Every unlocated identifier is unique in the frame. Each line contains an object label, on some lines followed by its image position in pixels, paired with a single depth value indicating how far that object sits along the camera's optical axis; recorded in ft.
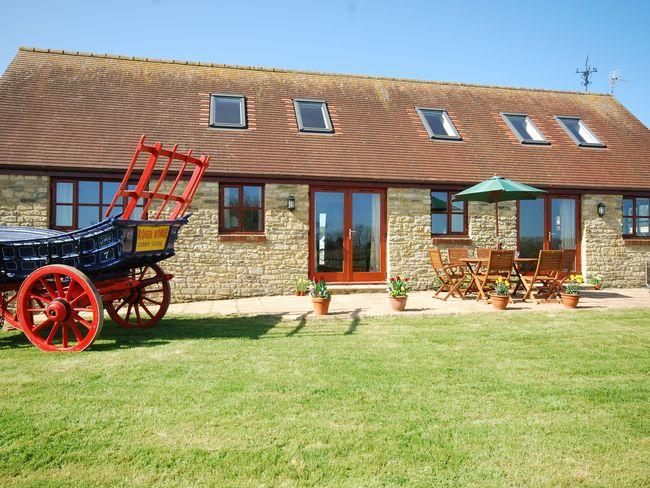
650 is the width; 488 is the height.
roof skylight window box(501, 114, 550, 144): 45.75
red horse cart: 18.37
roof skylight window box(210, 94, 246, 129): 40.35
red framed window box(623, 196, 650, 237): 42.96
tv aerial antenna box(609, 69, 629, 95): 59.16
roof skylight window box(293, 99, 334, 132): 41.88
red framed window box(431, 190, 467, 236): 39.65
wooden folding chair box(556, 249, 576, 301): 31.01
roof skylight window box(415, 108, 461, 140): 44.16
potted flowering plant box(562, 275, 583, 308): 28.30
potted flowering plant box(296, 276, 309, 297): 35.50
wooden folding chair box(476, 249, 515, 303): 30.22
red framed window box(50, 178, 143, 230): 33.96
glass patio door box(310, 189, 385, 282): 38.22
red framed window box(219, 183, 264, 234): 36.45
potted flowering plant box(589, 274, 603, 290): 40.11
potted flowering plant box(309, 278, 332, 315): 26.35
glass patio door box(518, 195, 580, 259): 41.78
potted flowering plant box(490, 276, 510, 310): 27.84
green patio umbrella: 31.58
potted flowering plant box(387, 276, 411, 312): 27.50
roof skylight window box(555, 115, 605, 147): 46.88
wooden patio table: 31.40
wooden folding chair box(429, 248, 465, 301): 32.40
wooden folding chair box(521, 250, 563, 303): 30.12
